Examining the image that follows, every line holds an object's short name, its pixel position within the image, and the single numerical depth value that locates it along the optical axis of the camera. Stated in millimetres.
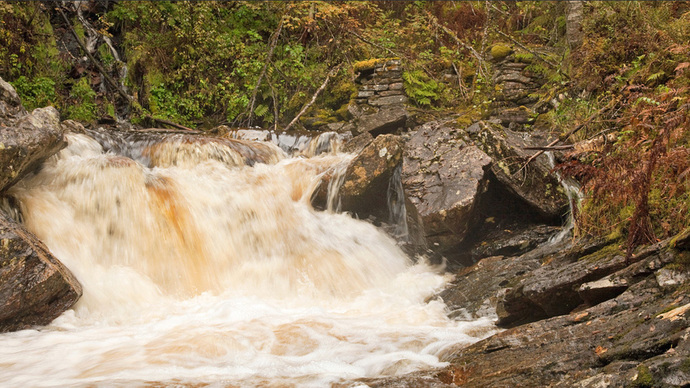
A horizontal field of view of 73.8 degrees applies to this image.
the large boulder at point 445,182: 6512
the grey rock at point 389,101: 11906
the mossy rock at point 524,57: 11597
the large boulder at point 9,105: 5848
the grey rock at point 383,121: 10609
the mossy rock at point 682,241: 3059
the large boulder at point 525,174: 6637
